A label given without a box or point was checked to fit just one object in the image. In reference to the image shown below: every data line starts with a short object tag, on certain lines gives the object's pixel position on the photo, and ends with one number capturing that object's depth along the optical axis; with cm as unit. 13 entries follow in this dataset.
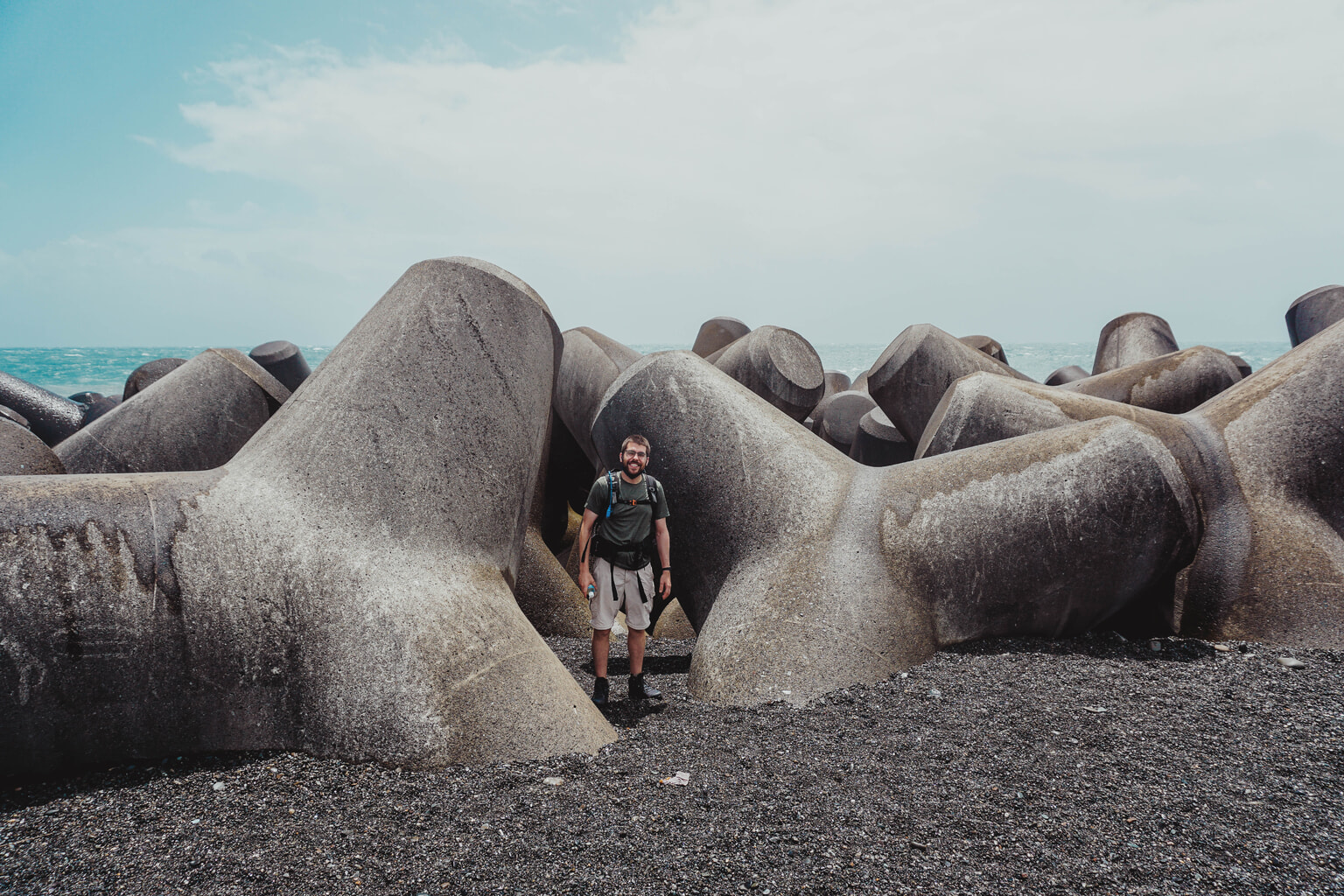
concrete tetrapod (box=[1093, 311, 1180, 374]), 905
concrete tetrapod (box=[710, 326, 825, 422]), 804
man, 360
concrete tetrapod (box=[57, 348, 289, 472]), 588
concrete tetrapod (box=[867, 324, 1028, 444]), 736
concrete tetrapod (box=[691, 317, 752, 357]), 1277
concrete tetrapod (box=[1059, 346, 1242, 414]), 623
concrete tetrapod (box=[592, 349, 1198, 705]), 365
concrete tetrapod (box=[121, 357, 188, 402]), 962
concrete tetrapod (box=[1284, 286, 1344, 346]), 871
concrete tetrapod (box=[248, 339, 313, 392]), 1077
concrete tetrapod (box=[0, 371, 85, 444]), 1032
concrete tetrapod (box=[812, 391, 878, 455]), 1009
